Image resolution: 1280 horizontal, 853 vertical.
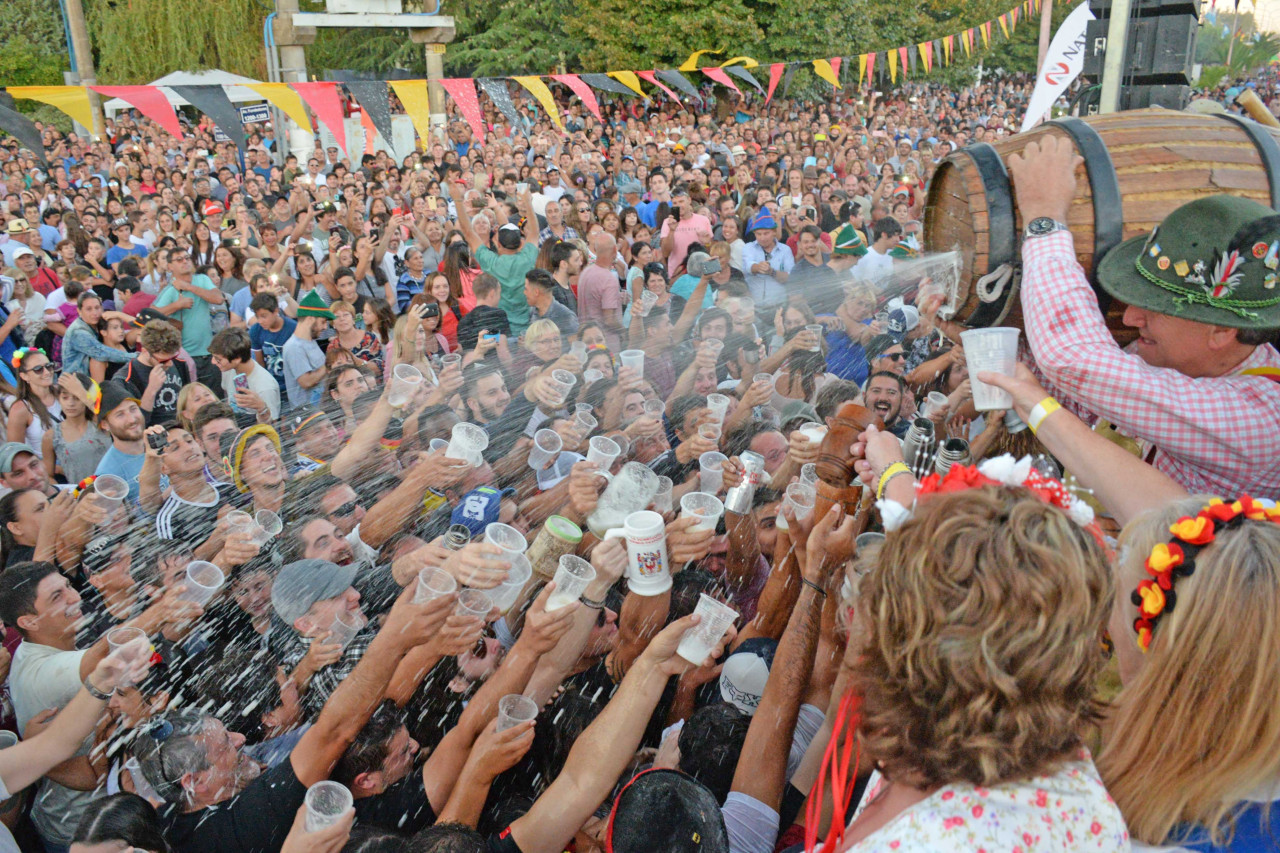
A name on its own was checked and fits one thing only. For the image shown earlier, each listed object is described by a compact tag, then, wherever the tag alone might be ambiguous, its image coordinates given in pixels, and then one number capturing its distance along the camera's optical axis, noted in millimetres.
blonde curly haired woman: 1394
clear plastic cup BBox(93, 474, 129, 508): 4438
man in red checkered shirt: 1896
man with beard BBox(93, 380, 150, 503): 5309
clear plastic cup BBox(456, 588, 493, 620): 3033
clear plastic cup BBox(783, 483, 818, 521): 3113
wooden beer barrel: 2102
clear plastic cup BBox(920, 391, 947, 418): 4455
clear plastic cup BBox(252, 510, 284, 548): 3930
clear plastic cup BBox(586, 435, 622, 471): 4258
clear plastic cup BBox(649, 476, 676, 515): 4000
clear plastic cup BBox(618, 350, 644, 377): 5461
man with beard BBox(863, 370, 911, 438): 5012
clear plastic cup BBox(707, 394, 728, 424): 5000
